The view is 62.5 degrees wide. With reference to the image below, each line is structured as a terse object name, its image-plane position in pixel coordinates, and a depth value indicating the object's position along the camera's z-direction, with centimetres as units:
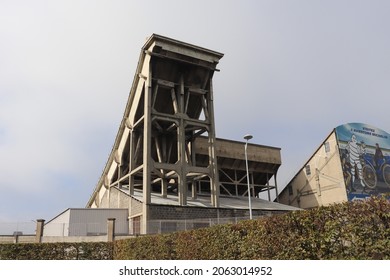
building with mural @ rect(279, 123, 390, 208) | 4544
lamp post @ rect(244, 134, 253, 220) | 2358
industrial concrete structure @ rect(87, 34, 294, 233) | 3145
